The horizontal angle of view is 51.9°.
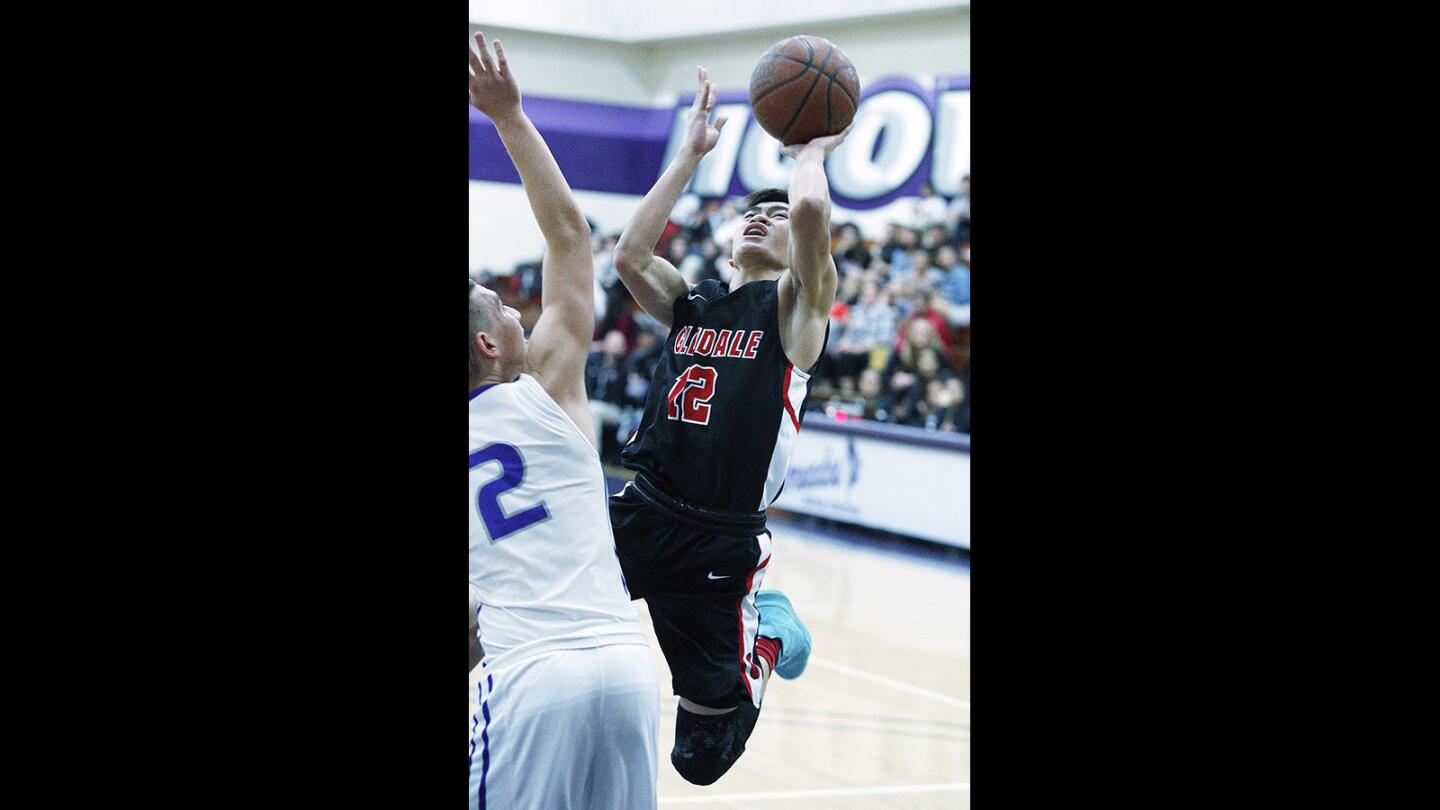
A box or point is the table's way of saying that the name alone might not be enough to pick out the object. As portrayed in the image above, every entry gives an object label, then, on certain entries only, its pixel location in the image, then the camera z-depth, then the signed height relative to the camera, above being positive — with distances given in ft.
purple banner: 55.52 +11.66
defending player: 11.16 -1.32
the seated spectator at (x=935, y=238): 47.21 +5.83
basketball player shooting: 15.15 -0.36
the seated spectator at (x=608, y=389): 53.31 +0.99
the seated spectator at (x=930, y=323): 42.32 +2.76
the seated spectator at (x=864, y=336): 44.88 +2.50
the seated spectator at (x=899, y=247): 46.75 +5.50
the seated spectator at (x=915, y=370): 41.57 +1.38
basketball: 14.82 +3.30
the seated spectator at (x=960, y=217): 46.39 +6.63
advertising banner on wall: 39.52 -1.83
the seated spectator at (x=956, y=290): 44.01 +3.84
